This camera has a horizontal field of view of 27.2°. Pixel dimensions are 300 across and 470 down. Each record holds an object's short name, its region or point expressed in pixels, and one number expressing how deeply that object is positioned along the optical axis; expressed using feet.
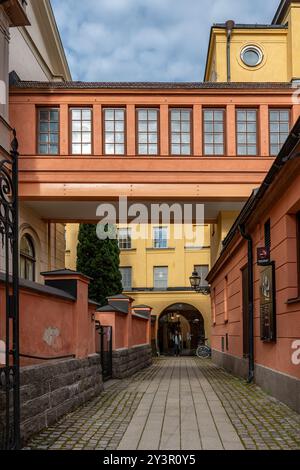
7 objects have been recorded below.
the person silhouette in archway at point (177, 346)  139.03
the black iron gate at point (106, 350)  48.58
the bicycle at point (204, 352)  109.91
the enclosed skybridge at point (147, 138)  67.97
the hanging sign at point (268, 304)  35.29
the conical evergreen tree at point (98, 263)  129.70
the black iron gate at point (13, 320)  19.49
